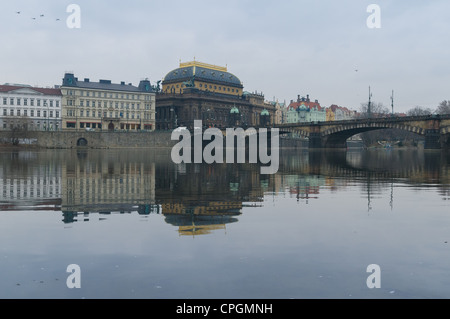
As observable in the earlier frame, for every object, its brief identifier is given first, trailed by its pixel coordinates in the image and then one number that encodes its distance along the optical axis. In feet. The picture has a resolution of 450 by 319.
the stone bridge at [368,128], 307.37
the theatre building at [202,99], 543.80
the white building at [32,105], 445.78
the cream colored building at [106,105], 471.62
